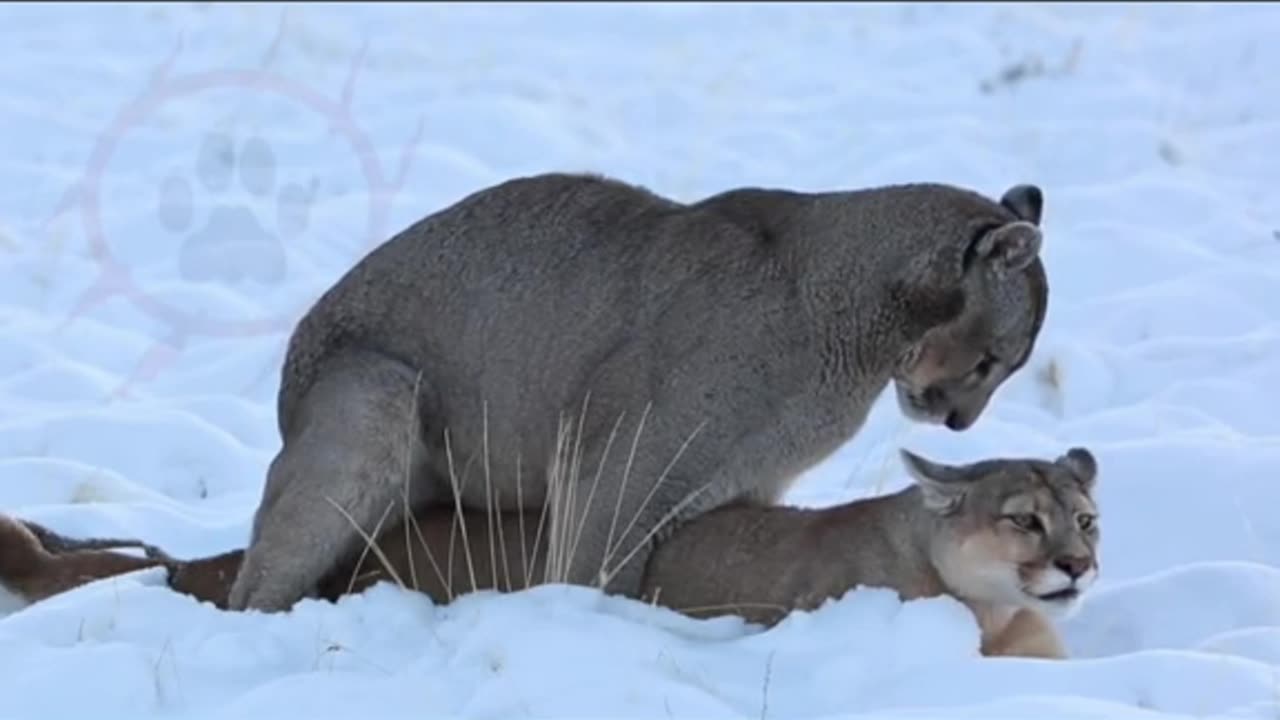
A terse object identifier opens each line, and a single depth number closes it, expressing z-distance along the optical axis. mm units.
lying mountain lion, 16203
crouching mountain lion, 17375
